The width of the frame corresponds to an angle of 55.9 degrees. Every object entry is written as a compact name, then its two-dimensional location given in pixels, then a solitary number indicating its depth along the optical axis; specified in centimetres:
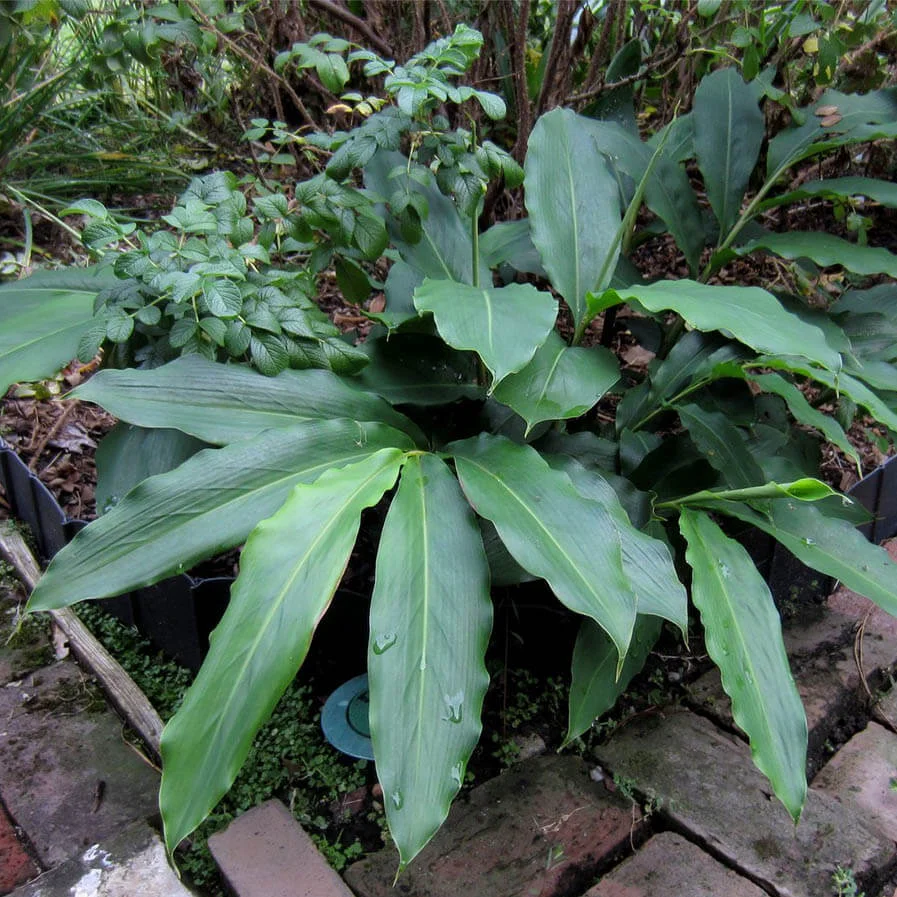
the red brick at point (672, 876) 134
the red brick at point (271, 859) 128
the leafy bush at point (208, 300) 143
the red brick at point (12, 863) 136
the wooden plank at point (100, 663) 161
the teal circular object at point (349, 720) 156
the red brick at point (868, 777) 155
